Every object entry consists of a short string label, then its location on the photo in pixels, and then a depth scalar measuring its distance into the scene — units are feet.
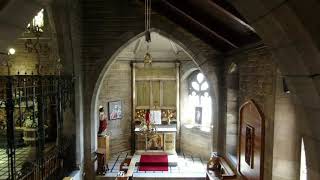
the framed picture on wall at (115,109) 25.60
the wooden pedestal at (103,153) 20.16
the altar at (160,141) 25.14
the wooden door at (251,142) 11.66
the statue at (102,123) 23.12
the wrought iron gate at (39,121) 10.44
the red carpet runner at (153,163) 22.02
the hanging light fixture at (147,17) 18.43
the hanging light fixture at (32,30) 14.08
